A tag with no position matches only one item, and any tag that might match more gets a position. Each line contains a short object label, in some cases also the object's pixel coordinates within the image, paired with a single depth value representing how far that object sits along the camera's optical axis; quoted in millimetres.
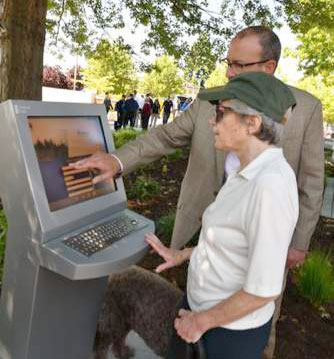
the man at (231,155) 2461
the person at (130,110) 17922
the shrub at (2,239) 3098
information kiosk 1804
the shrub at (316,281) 3807
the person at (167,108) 22797
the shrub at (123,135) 9638
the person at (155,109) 23180
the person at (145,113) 19906
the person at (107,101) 20350
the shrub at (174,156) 9859
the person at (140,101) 23300
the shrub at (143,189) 6895
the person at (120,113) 18177
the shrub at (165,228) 4949
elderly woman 1462
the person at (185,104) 24459
